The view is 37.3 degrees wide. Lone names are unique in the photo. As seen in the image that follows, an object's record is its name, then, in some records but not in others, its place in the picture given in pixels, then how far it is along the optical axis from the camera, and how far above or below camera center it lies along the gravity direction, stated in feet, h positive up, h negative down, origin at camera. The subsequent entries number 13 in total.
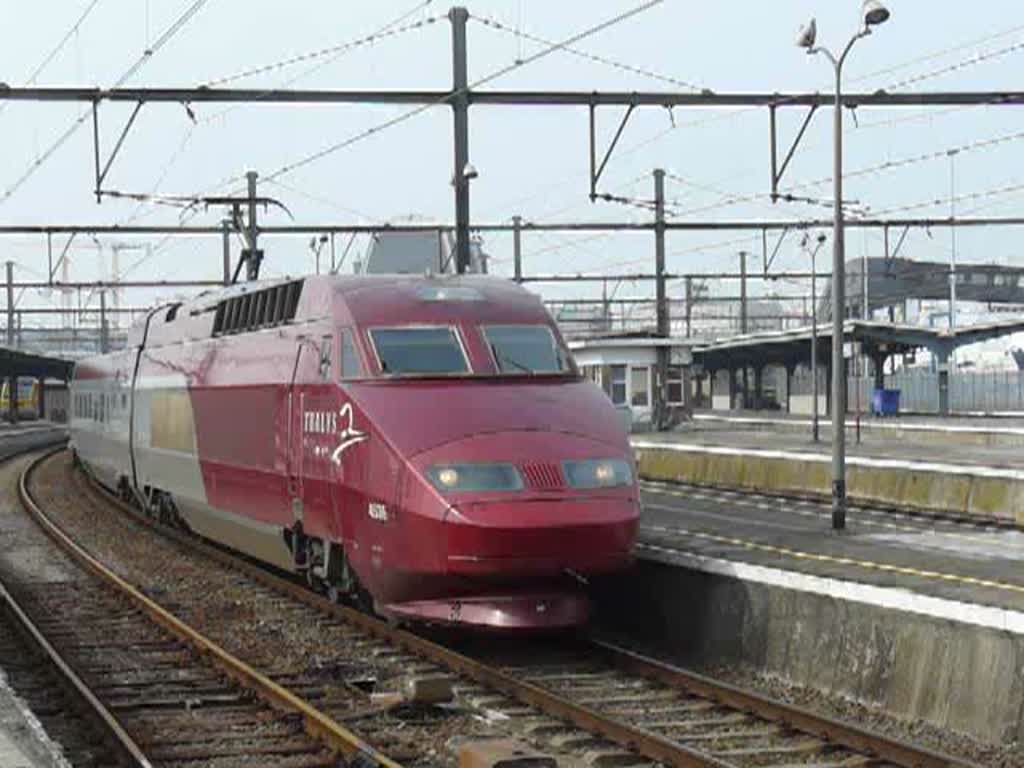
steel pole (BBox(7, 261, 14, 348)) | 236.22 +12.16
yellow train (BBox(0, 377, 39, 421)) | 342.85 -1.76
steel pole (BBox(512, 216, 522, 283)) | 186.29 +16.64
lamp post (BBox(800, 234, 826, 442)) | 143.76 +4.76
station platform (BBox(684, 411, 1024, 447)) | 144.56 -4.46
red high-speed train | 41.88 -1.86
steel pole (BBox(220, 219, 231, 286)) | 151.23 +15.83
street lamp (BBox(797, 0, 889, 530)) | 69.67 +4.19
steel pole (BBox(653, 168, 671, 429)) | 143.33 +9.77
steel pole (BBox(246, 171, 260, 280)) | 92.58 +8.33
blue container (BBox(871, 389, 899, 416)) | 199.72 -2.05
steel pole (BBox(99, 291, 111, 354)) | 236.65 +9.70
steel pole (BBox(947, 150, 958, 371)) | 222.95 +14.97
